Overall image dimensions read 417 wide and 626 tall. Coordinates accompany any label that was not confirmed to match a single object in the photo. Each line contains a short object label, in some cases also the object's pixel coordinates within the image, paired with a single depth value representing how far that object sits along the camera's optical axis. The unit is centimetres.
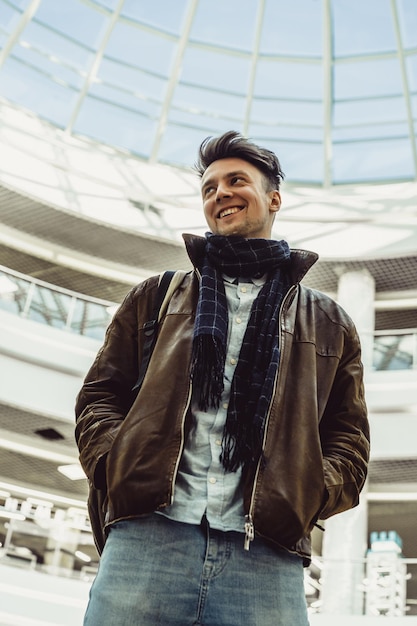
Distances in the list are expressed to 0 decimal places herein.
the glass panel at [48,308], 1702
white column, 1338
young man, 198
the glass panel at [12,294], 1675
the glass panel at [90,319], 1714
